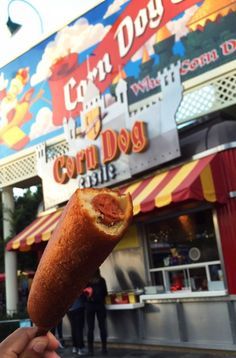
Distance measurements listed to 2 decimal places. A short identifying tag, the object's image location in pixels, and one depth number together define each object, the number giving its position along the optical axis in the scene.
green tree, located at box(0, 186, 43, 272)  13.35
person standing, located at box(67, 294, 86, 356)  8.46
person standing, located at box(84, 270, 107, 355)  8.21
